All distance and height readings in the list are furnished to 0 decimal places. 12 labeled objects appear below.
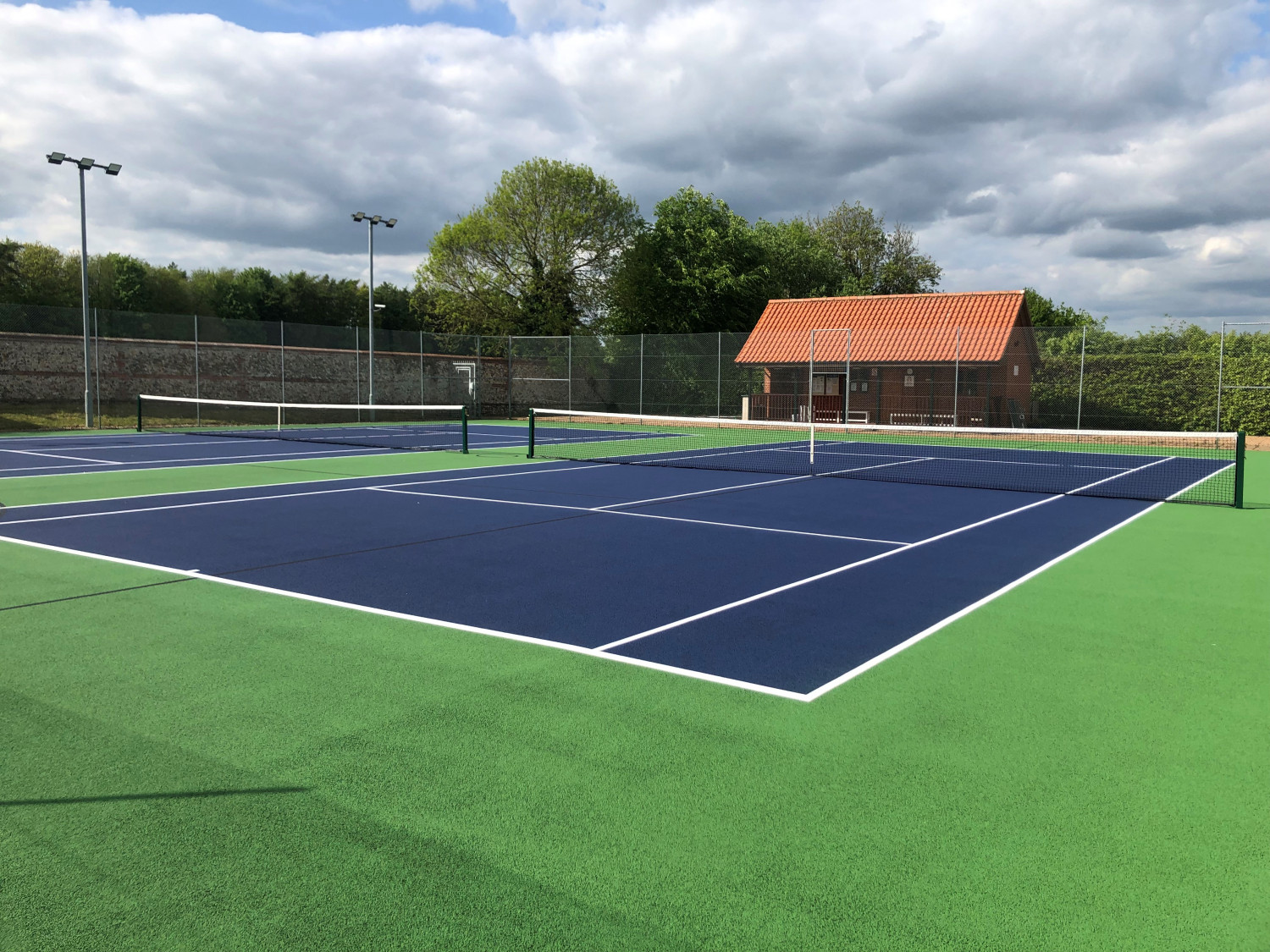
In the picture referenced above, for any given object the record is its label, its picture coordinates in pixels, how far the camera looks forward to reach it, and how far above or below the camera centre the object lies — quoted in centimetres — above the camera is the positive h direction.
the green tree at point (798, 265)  4994 +801
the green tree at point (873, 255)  5900 +1021
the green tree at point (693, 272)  4447 +659
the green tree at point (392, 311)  7500 +755
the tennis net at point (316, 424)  2398 -78
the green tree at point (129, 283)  6181 +792
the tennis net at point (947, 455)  1551 -112
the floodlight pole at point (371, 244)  3117 +551
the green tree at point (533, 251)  4650 +800
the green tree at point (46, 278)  5428 +742
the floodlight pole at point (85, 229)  2416 +462
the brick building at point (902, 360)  2939 +175
